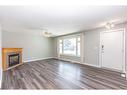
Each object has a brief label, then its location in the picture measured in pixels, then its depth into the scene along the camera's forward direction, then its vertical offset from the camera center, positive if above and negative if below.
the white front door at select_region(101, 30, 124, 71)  2.92 -0.15
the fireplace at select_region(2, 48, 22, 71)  3.31 -0.60
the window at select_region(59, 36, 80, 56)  4.73 +0.05
